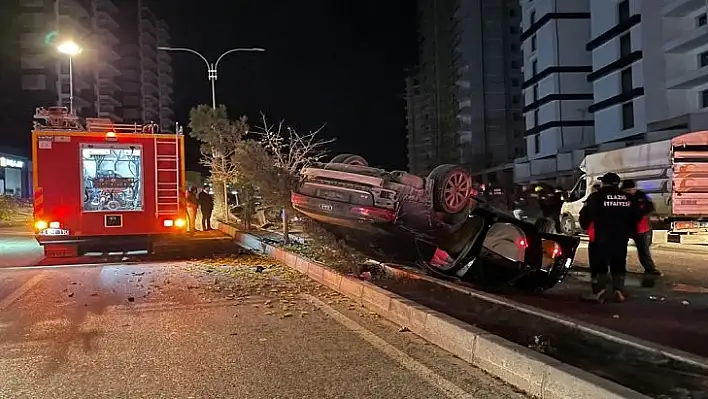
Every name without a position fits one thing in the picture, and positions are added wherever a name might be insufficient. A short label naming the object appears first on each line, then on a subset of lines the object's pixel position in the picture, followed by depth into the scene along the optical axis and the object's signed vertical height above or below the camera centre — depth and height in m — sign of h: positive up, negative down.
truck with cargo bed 17.17 +0.28
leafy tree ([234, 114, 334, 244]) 15.25 +1.16
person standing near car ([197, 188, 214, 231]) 24.81 -0.05
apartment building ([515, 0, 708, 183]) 39.22 +7.39
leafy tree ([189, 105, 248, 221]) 28.39 +2.65
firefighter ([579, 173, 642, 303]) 8.62 -0.40
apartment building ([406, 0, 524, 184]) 82.38 +13.14
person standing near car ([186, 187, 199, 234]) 24.31 -0.17
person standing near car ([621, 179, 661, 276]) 11.20 -0.92
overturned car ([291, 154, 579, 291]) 9.66 -0.37
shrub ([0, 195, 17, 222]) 35.72 -0.09
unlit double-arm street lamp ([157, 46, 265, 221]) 28.40 +5.34
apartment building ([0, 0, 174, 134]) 80.50 +18.63
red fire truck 14.27 +0.46
